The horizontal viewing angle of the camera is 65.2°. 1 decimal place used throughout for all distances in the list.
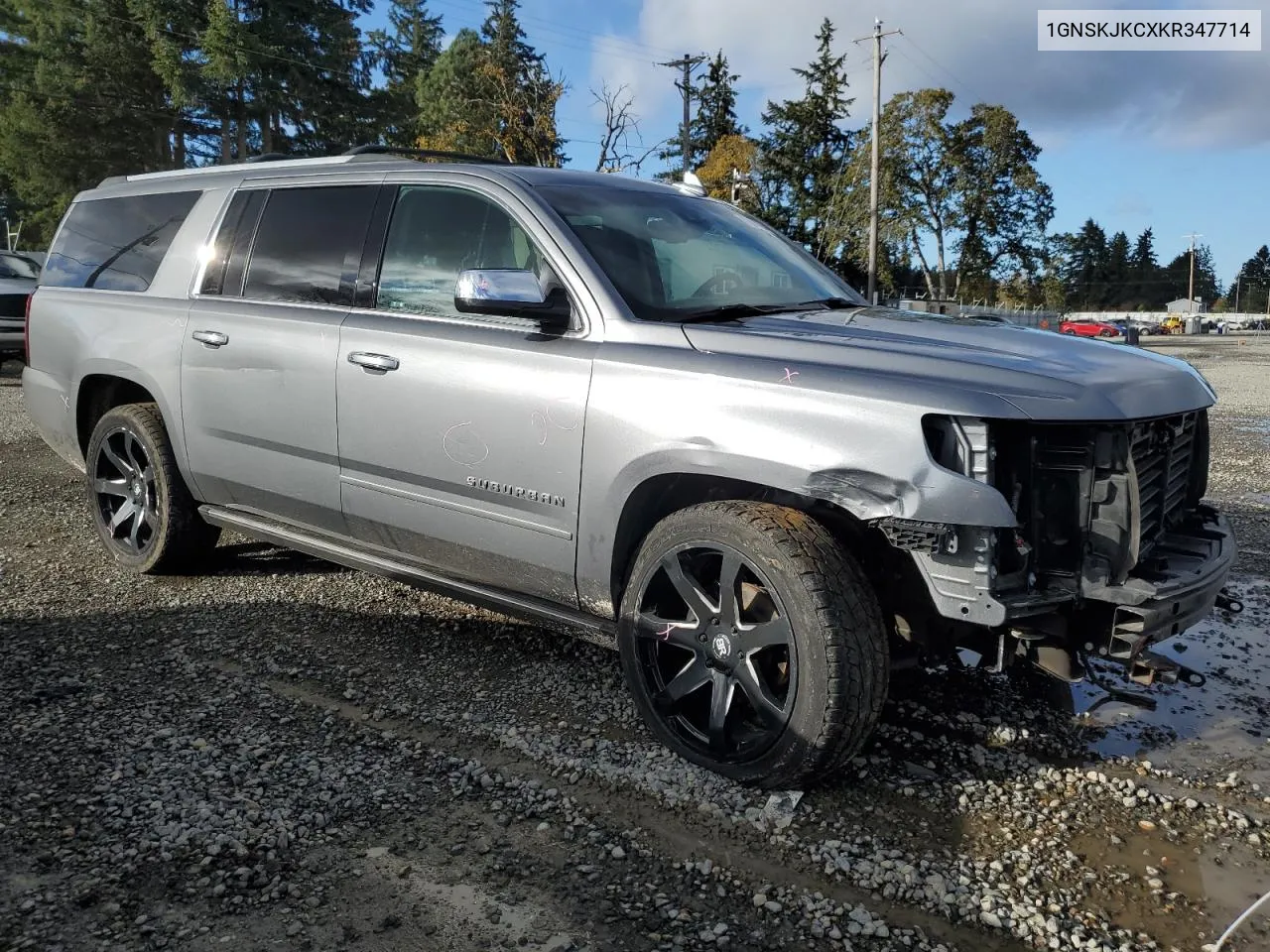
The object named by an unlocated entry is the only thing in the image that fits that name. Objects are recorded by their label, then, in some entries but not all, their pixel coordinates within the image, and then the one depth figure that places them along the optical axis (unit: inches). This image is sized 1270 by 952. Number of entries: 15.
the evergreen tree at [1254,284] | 5255.9
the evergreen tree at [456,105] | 1549.0
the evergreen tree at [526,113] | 1204.1
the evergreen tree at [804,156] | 2106.3
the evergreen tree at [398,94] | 1628.9
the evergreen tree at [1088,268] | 5019.7
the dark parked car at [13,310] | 552.1
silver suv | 106.6
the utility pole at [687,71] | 1436.1
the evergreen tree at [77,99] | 1512.1
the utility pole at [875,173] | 1232.8
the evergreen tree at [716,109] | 2470.5
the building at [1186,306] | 4063.7
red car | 1714.3
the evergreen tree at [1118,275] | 5113.2
